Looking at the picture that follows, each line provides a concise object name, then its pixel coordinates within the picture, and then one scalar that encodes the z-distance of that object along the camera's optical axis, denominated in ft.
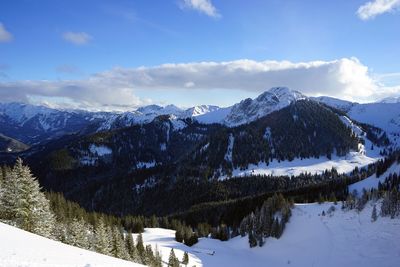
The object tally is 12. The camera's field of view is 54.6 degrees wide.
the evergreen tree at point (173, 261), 261.24
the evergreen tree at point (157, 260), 258.16
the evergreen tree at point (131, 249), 242.78
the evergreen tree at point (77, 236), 213.46
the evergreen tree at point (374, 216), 306.76
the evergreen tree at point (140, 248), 259.84
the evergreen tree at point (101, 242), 215.22
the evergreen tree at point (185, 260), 285.02
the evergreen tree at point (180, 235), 395.32
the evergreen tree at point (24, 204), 184.75
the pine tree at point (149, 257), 252.81
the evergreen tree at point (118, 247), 230.27
